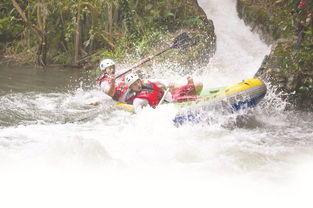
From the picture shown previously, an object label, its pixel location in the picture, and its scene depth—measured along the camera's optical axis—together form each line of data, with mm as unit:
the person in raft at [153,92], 13102
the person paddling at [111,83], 14202
